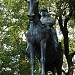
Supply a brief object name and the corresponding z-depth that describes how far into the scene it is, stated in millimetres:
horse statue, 11430
